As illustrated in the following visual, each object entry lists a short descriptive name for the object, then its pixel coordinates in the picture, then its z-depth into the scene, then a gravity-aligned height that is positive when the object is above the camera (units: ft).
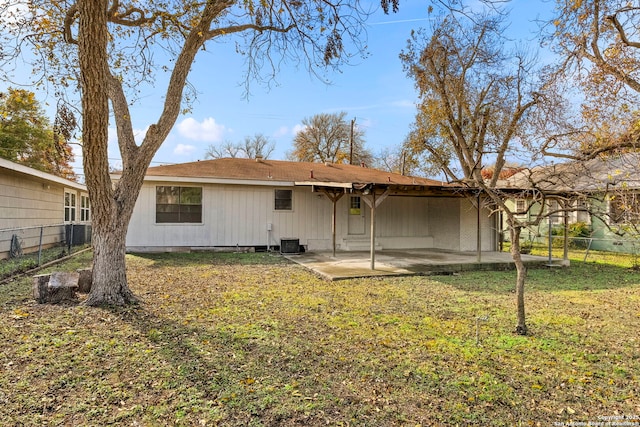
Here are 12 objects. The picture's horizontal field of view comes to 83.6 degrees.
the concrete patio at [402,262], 27.14 -3.98
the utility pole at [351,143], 86.75 +18.24
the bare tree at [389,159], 113.13 +19.06
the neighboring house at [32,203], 29.60 +1.34
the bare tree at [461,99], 43.93 +16.66
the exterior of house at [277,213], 37.60 +0.46
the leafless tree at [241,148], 128.02 +24.82
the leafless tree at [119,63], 15.35 +8.15
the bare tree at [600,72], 20.57 +9.16
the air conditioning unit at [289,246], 40.42 -3.27
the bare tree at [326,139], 101.81 +22.43
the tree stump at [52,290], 16.97 -3.52
